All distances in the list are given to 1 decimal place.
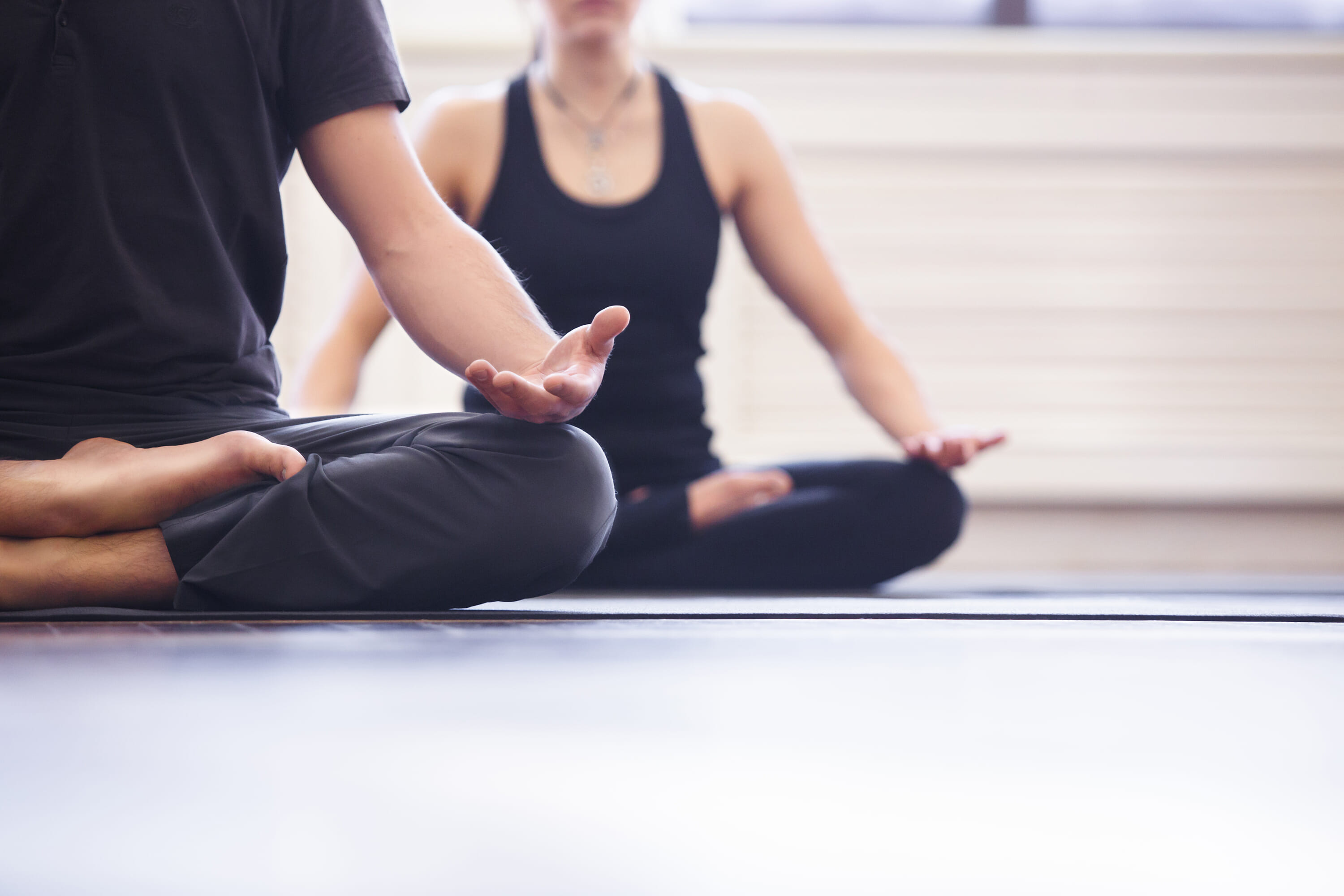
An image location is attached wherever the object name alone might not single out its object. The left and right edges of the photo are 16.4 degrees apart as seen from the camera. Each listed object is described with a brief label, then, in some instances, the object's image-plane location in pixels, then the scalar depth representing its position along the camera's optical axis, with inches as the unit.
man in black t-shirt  203.3
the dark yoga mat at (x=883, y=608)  202.2
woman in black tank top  223.5
